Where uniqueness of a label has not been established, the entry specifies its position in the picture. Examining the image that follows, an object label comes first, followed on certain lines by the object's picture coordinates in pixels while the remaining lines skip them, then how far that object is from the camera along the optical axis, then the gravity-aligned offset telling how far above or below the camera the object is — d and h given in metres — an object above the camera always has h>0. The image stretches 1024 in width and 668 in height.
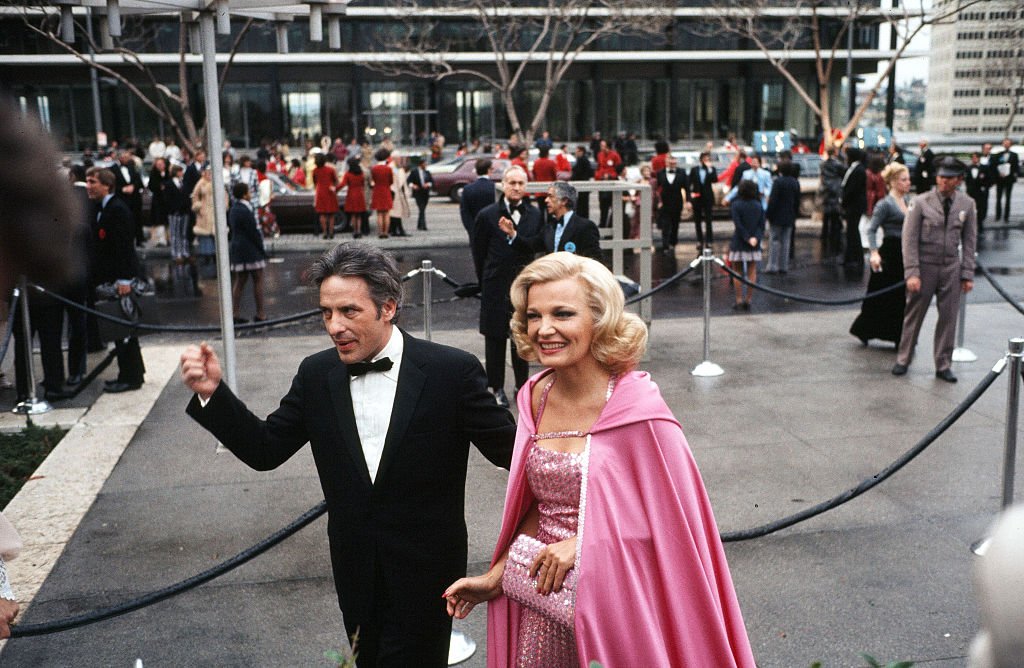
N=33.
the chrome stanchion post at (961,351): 10.07 -2.03
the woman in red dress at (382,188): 20.69 -0.70
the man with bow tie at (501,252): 8.37 -0.82
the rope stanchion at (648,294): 9.31 -1.34
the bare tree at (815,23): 32.19 +5.01
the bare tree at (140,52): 22.31 +2.24
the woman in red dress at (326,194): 20.31 -0.80
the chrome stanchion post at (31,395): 8.69 -2.01
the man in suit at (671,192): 19.20 -0.80
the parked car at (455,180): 31.20 -0.86
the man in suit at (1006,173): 22.86 -0.68
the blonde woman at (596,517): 2.87 -1.04
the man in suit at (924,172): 21.03 -0.57
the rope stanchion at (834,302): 9.66 -1.40
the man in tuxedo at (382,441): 3.27 -0.93
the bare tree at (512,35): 32.38 +4.60
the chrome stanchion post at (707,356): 9.59 -1.96
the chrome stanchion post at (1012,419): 5.41 -1.45
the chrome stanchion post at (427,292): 8.94 -1.24
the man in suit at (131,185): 16.69 -0.47
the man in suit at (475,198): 14.15 -0.64
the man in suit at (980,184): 21.70 -0.85
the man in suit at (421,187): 22.75 -0.76
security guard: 9.06 -0.95
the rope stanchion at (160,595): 3.86 -1.70
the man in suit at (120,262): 9.33 -0.95
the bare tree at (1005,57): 52.84 +5.19
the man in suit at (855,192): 15.98 -0.72
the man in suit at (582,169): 21.19 -0.39
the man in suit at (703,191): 19.33 -0.80
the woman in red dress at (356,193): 20.91 -0.80
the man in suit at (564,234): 8.30 -0.67
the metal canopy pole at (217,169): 7.06 -0.09
